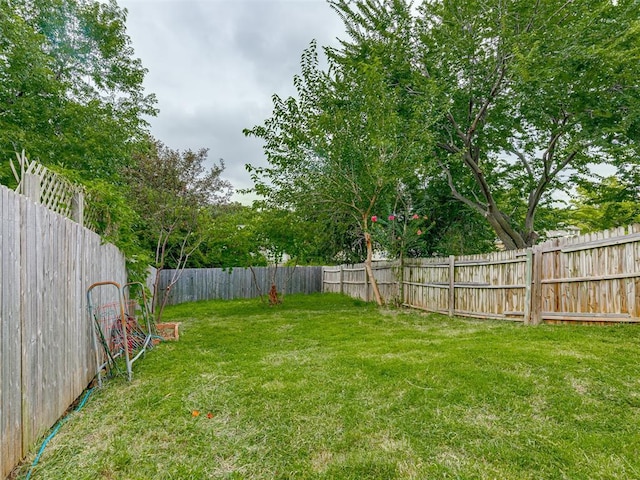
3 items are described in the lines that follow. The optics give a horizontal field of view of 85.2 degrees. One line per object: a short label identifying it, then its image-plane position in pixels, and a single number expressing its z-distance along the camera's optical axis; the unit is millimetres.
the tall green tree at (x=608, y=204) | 8758
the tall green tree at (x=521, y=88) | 6465
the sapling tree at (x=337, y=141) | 6895
